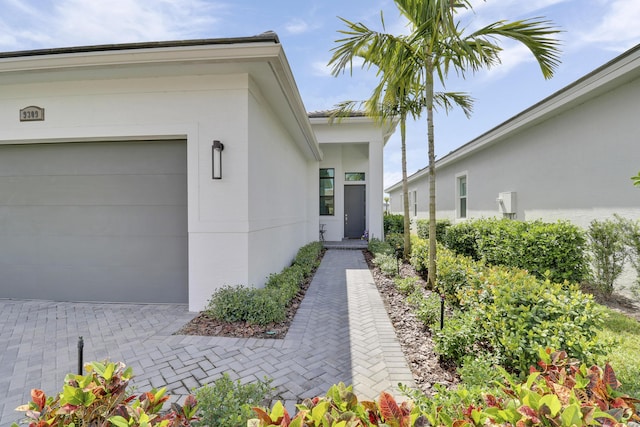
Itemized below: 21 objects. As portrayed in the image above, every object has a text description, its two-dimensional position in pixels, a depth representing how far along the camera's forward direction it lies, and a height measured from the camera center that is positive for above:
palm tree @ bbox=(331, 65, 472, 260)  5.64 +2.61
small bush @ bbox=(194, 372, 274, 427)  1.51 -1.15
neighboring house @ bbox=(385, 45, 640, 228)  4.59 +1.22
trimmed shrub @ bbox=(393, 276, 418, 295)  4.97 -1.32
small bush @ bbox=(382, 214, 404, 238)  12.69 -0.59
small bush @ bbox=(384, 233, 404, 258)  8.59 -1.00
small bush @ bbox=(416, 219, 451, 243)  9.63 -0.65
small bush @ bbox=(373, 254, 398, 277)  6.32 -1.25
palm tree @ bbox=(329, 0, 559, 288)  4.02 +2.50
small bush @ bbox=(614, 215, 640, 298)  4.38 -0.50
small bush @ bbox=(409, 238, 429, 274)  5.96 -1.02
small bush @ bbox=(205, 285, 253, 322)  3.72 -1.24
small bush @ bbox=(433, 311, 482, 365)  2.61 -1.21
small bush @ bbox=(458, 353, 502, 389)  2.07 -1.23
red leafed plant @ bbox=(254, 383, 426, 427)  1.08 -0.81
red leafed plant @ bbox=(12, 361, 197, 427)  1.13 -0.82
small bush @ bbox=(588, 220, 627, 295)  4.66 -0.70
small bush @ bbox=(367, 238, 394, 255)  7.96 -1.10
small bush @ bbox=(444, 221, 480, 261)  6.81 -0.72
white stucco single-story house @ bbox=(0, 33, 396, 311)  3.81 +0.68
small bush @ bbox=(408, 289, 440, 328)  3.53 -1.28
